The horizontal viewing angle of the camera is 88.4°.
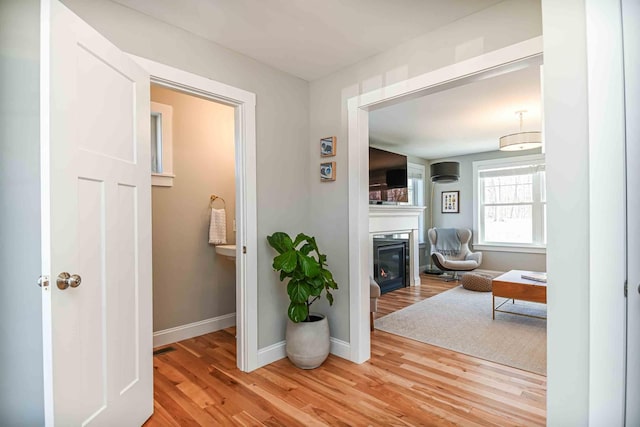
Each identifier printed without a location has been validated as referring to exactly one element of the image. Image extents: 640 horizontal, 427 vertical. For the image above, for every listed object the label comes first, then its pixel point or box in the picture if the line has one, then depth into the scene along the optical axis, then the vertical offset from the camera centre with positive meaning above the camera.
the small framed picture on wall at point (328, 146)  2.74 +0.56
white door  1.25 -0.05
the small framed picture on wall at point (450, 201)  6.81 +0.20
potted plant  2.30 -0.58
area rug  2.75 -1.20
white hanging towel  3.26 -0.14
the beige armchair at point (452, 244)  6.15 -0.65
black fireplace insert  5.06 -0.80
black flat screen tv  5.19 +0.60
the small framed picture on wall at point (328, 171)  2.74 +0.35
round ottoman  4.91 -1.08
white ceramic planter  2.44 -0.98
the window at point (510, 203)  5.82 +0.14
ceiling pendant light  3.63 +0.79
